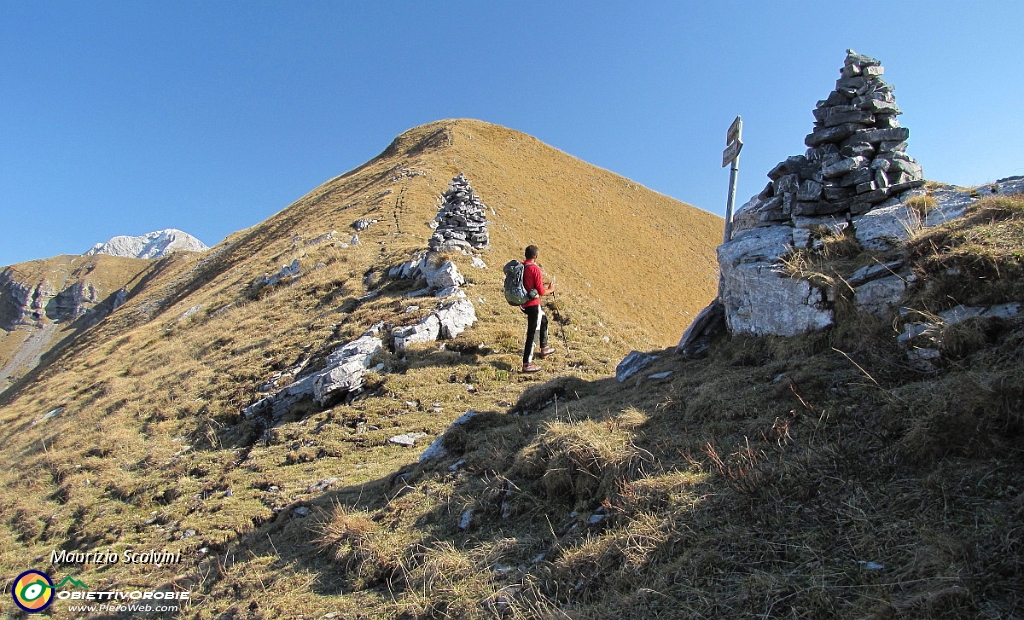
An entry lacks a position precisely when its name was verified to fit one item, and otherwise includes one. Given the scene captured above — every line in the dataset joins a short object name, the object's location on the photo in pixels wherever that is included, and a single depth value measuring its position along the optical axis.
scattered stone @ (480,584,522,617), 4.40
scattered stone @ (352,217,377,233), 31.12
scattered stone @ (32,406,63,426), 17.80
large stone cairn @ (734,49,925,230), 8.32
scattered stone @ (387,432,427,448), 9.98
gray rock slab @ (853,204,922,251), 7.06
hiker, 12.10
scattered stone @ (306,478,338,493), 8.53
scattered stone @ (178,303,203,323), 26.67
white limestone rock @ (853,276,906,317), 6.22
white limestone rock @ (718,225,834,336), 7.13
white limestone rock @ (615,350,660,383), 9.39
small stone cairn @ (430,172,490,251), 23.42
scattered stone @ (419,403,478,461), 7.86
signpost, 10.05
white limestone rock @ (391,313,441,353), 13.84
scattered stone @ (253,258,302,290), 24.64
